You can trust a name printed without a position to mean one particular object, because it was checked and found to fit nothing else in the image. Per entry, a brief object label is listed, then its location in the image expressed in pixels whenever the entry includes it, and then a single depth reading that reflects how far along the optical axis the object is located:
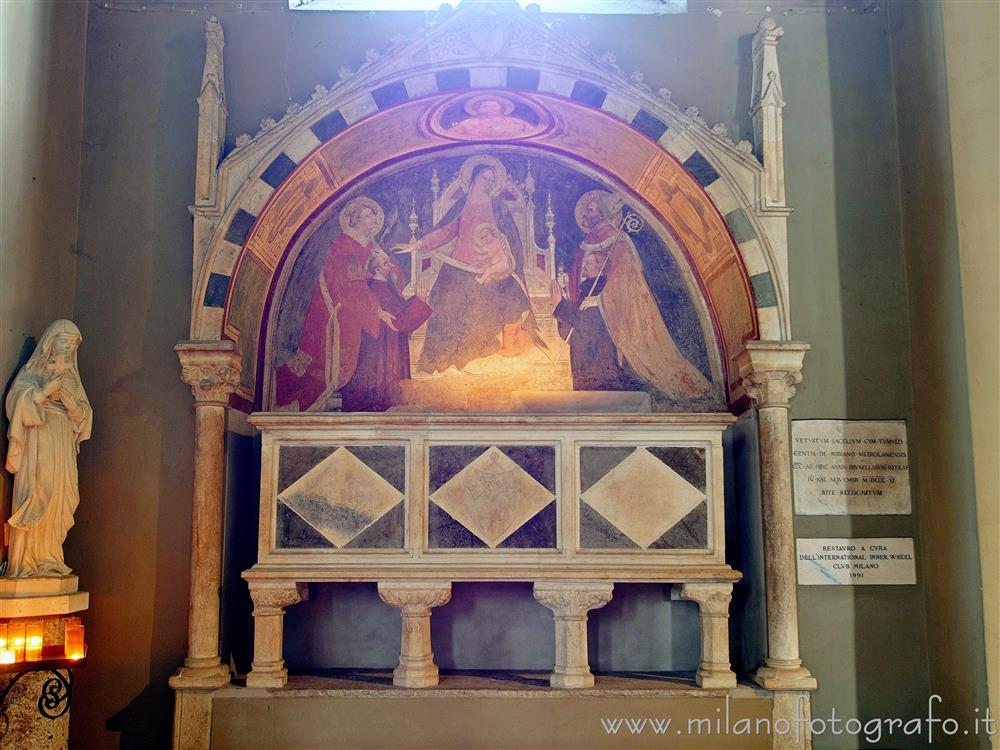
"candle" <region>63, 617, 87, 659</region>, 5.21
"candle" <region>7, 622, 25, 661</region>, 5.05
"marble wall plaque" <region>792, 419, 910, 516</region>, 5.87
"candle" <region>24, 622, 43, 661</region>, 5.10
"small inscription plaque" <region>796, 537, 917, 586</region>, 5.81
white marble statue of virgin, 5.26
